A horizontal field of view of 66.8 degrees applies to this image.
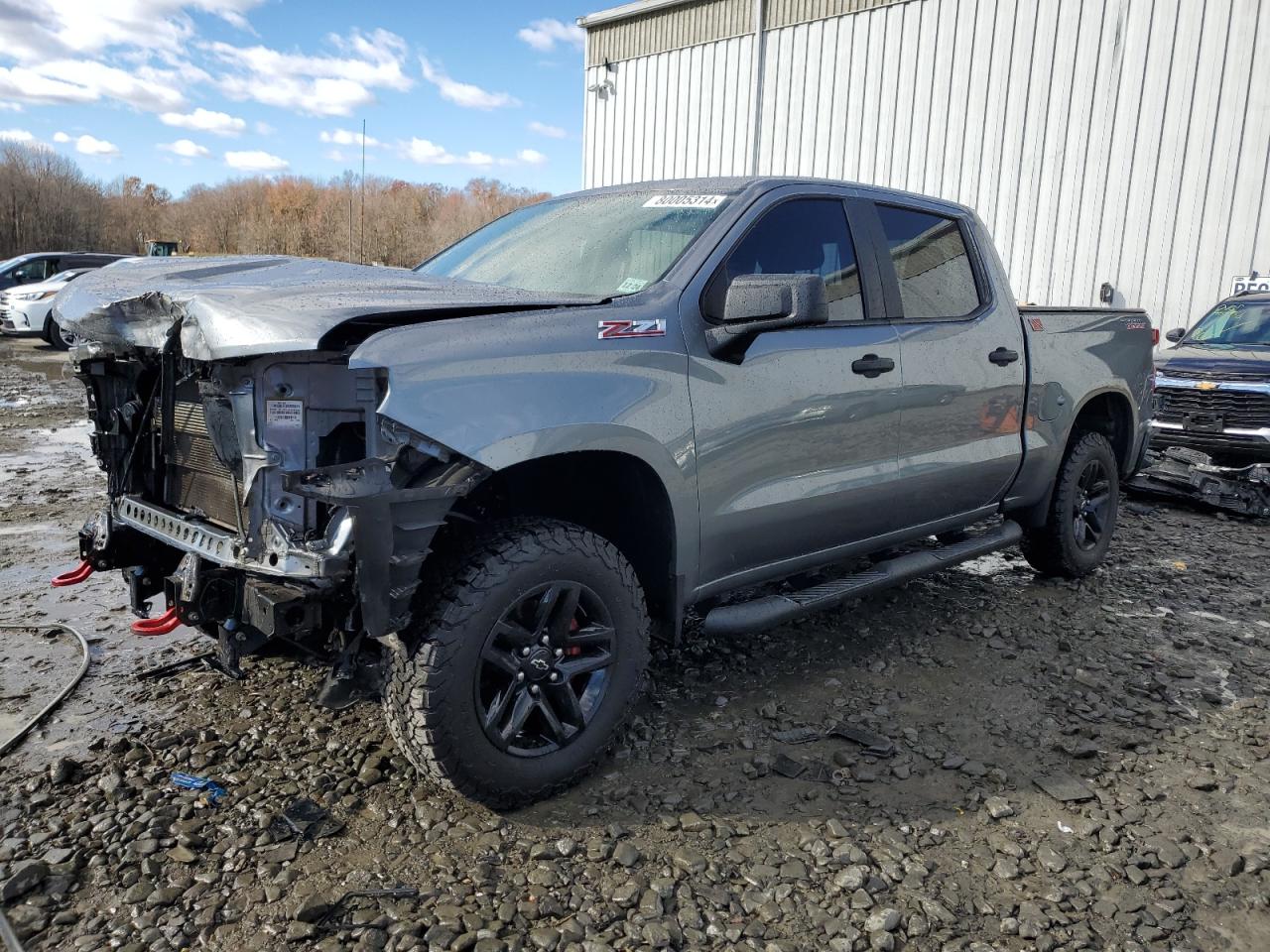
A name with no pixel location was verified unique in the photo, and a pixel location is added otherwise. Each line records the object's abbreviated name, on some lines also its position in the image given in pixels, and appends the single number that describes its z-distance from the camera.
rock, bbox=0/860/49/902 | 2.42
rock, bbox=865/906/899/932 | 2.42
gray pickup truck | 2.56
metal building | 11.57
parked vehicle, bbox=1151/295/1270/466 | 7.73
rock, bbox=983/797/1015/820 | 2.96
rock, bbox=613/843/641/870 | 2.66
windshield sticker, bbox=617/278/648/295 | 3.23
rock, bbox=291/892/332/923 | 2.35
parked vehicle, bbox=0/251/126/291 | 19.52
